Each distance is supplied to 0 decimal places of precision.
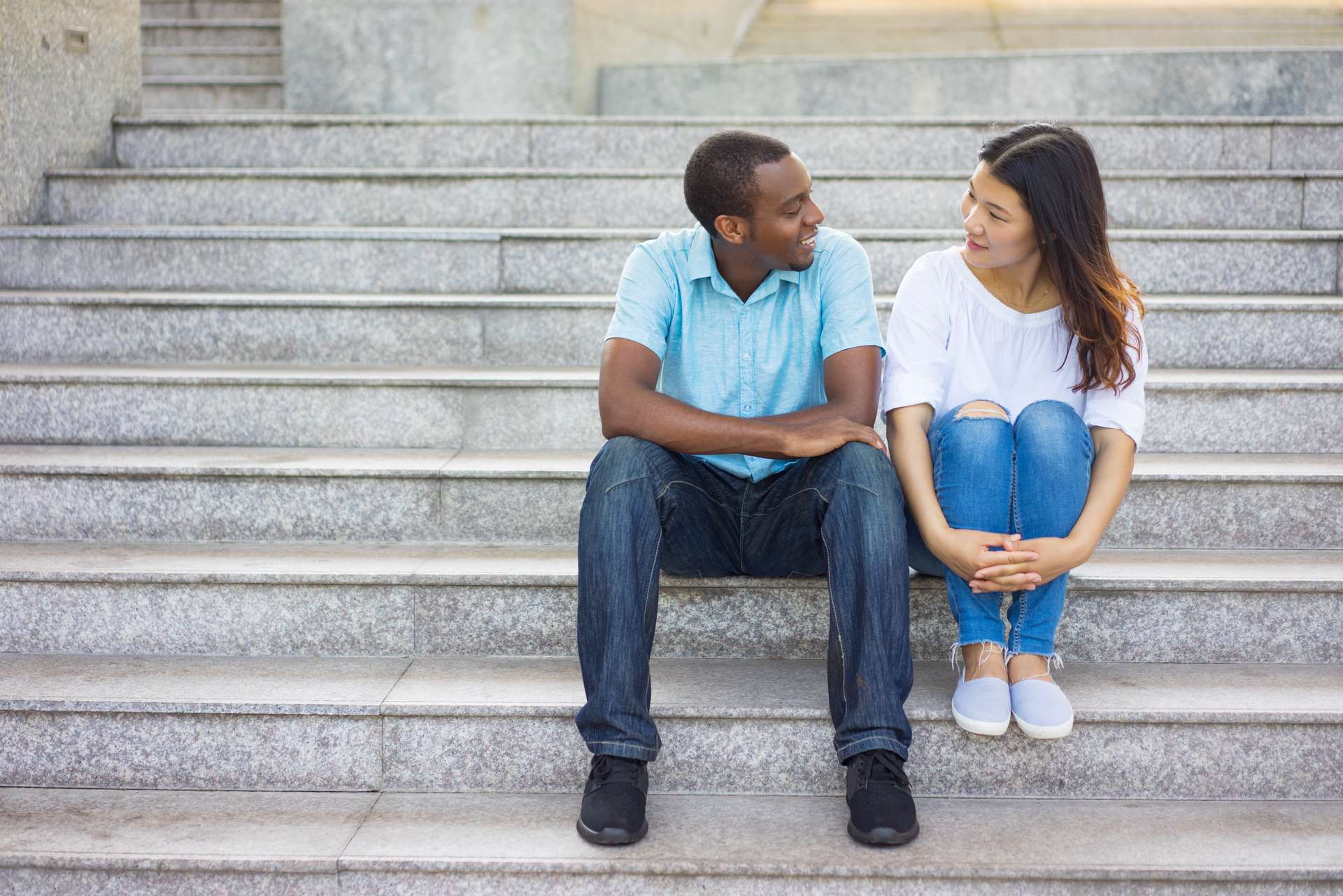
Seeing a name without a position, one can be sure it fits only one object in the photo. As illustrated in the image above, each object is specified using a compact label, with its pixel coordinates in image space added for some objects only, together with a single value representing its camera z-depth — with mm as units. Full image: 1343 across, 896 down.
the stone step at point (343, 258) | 3326
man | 1854
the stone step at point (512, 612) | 2244
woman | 1973
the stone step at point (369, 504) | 2504
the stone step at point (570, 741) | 2012
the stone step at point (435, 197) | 3623
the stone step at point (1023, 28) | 6129
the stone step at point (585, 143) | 3855
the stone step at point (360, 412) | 2752
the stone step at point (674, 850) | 1789
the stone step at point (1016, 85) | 4516
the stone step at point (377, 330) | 3006
